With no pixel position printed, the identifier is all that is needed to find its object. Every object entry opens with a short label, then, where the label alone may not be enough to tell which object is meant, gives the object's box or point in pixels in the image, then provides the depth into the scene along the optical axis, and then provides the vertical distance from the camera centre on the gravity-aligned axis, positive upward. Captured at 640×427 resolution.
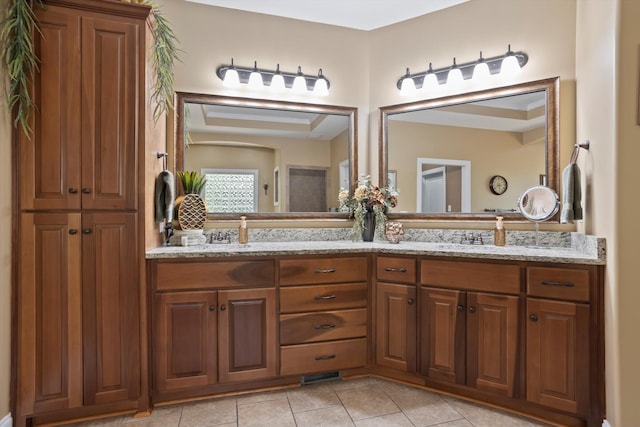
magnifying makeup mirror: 2.28 +0.05
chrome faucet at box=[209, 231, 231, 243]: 2.59 -0.19
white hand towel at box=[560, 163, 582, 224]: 2.05 +0.09
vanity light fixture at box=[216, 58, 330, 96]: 2.67 +1.09
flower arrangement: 2.74 +0.07
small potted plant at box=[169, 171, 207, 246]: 2.42 -0.01
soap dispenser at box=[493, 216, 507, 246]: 2.38 -0.16
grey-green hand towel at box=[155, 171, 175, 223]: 2.22 +0.11
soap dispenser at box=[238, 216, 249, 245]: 2.55 -0.16
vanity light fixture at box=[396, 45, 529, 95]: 2.44 +1.08
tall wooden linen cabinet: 1.80 -0.03
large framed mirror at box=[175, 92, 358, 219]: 2.63 +0.48
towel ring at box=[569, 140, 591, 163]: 2.05 +0.39
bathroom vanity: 1.85 -0.68
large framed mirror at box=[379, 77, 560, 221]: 2.39 +0.47
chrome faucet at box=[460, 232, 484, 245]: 2.52 -0.21
